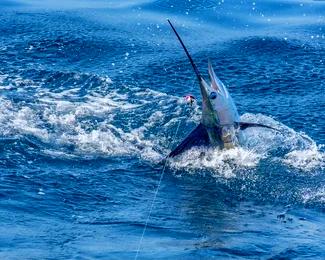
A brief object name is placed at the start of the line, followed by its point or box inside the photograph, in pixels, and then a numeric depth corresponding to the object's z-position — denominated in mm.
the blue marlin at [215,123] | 24016
